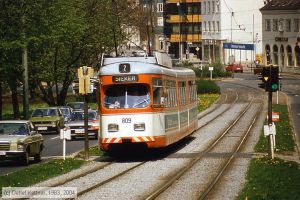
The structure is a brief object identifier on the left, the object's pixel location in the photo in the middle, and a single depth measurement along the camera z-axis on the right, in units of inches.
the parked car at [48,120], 2146.9
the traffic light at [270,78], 1261.1
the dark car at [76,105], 2527.3
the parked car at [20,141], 1264.8
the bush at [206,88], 3432.6
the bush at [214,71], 4229.1
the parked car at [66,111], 2301.4
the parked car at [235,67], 4836.1
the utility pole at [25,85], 2062.9
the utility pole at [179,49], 6316.9
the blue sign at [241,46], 4980.3
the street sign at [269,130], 1263.5
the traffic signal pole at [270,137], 1255.7
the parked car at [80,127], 1934.1
